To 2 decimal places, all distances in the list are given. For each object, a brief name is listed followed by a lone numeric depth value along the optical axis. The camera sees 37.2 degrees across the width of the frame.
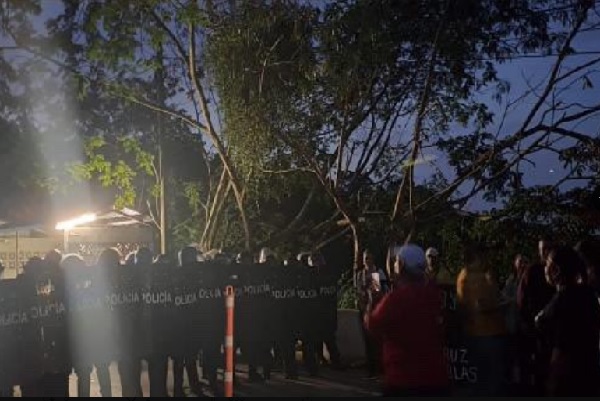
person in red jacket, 5.59
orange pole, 9.29
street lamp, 18.22
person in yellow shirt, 8.00
